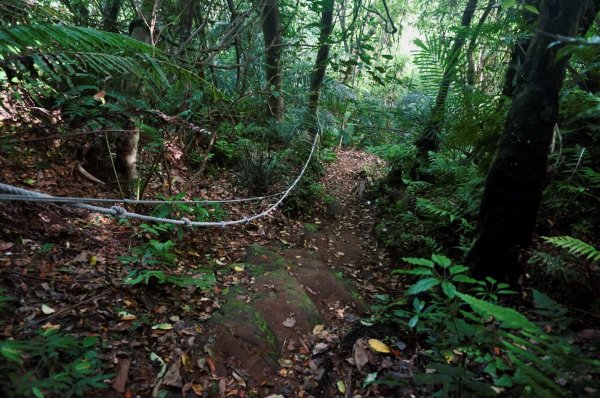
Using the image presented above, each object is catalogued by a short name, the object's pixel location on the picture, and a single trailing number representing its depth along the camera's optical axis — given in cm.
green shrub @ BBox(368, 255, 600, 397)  125
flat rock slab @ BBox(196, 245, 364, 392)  228
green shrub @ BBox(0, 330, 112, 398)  144
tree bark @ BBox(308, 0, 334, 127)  651
